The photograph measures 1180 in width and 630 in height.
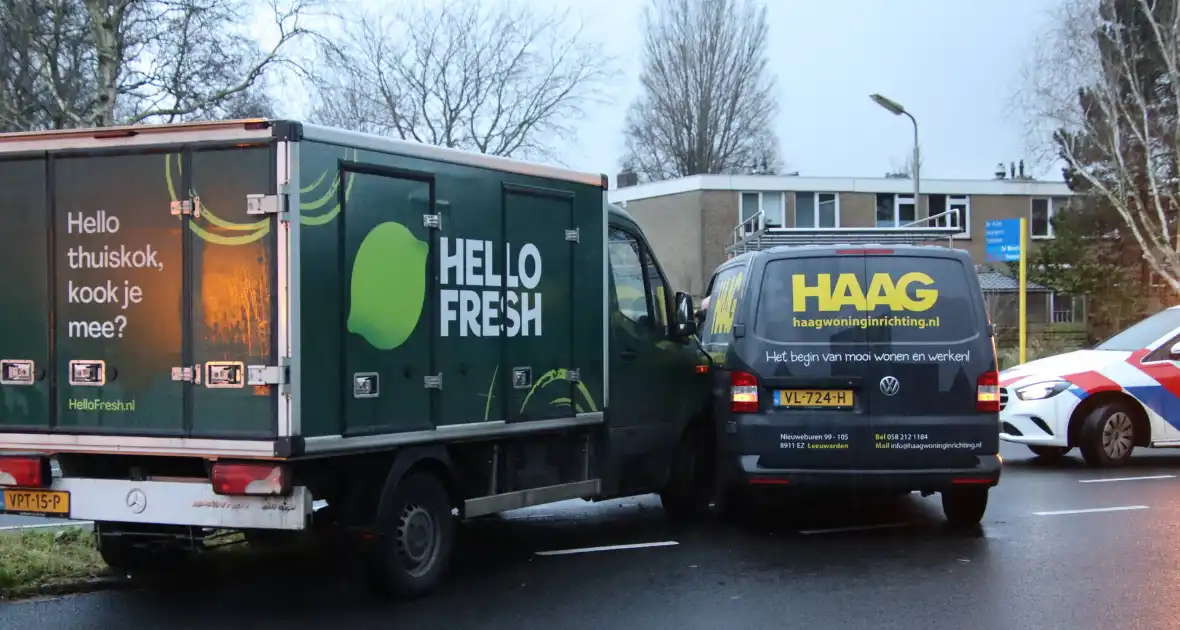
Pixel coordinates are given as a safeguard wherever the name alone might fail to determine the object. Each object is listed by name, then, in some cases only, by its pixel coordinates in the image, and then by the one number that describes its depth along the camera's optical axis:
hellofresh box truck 5.66
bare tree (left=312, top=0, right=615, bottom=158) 33.44
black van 7.80
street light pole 24.33
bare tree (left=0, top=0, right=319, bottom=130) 18.03
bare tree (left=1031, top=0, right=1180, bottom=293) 29.83
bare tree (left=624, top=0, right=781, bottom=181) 51.88
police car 11.62
